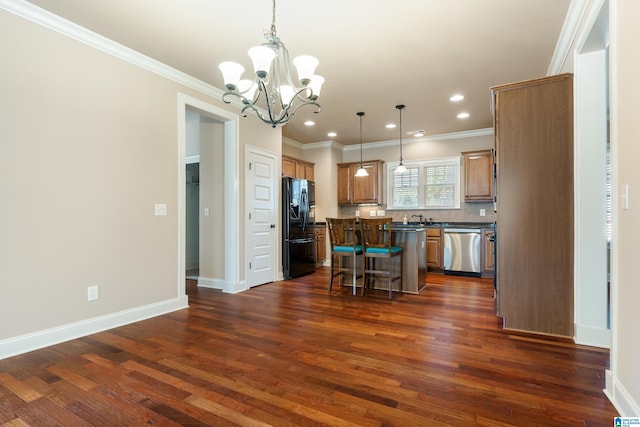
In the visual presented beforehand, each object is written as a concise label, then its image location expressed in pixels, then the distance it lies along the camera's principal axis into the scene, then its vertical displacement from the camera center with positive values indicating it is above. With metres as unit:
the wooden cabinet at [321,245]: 6.68 -0.67
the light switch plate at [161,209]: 3.42 +0.05
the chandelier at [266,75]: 2.16 +1.03
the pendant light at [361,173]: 5.72 +0.72
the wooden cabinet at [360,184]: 6.95 +0.63
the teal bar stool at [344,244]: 4.19 -0.42
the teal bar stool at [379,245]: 3.98 -0.41
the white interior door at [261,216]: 4.66 -0.04
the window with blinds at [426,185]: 6.45 +0.59
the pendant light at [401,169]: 5.51 +0.75
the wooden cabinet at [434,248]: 5.90 -0.66
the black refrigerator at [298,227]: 5.35 -0.25
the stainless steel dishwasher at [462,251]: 5.61 -0.67
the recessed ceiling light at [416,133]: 6.18 +1.57
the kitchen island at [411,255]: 4.29 -0.57
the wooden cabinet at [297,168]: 6.24 +0.93
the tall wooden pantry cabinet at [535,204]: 2.68 +0.08
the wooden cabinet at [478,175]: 5.88 +0.70
